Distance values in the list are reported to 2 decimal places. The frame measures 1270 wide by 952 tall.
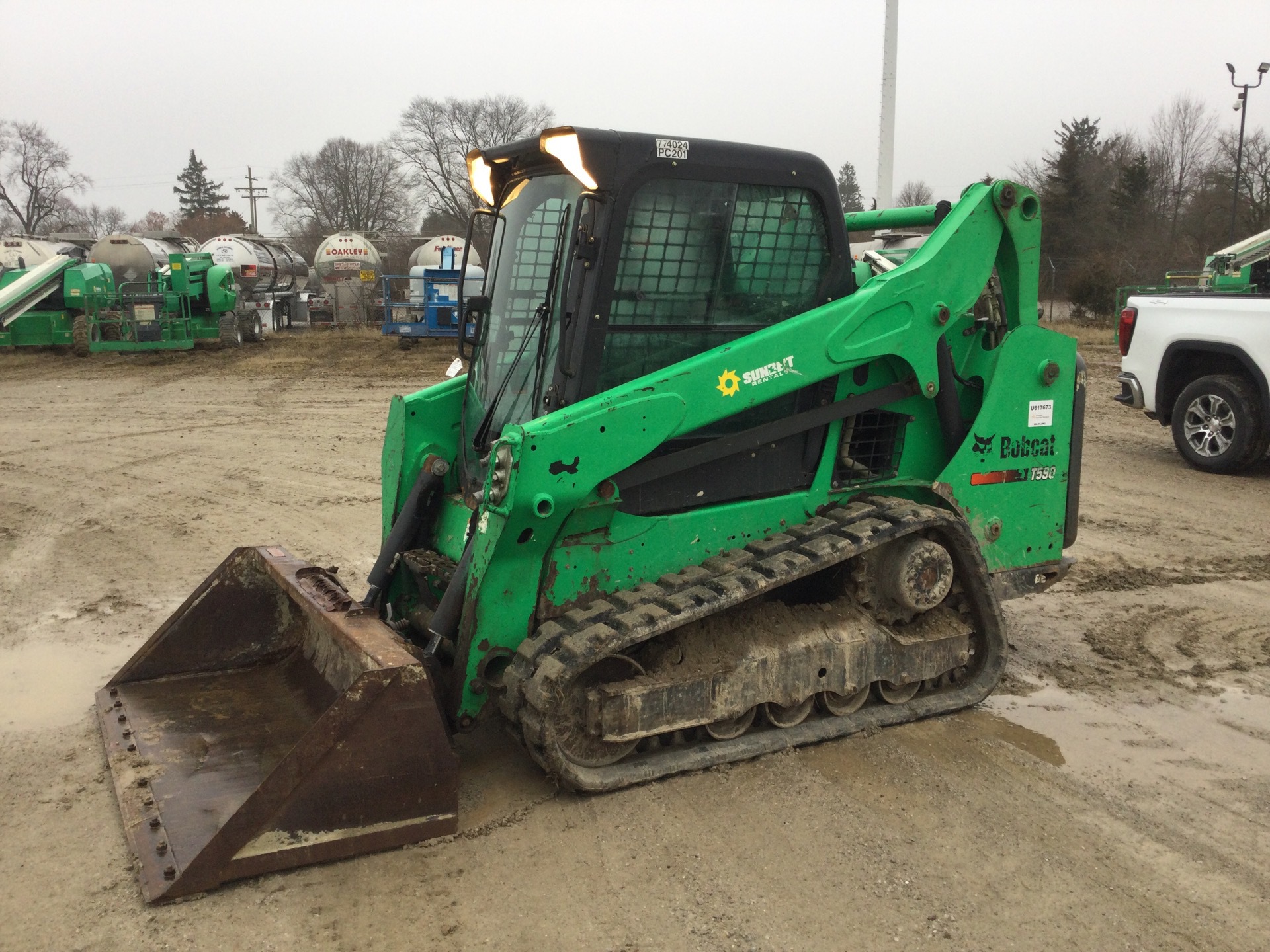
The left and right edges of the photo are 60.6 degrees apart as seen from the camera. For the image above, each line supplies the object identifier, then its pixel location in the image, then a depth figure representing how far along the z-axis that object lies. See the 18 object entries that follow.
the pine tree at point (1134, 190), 40.66
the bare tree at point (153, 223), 78.88
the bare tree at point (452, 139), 55.03
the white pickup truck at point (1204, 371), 9.27
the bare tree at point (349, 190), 62.75
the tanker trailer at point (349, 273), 31.98
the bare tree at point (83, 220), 64.50
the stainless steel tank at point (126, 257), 25.12
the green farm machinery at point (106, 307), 20.41
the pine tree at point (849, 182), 74.81
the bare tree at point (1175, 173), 43.24
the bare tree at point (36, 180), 61.84
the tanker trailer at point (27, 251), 26.38
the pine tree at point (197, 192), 85.19
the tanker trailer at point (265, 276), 27.83
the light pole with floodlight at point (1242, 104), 28.35
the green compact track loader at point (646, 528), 3.64
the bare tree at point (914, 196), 48.18
